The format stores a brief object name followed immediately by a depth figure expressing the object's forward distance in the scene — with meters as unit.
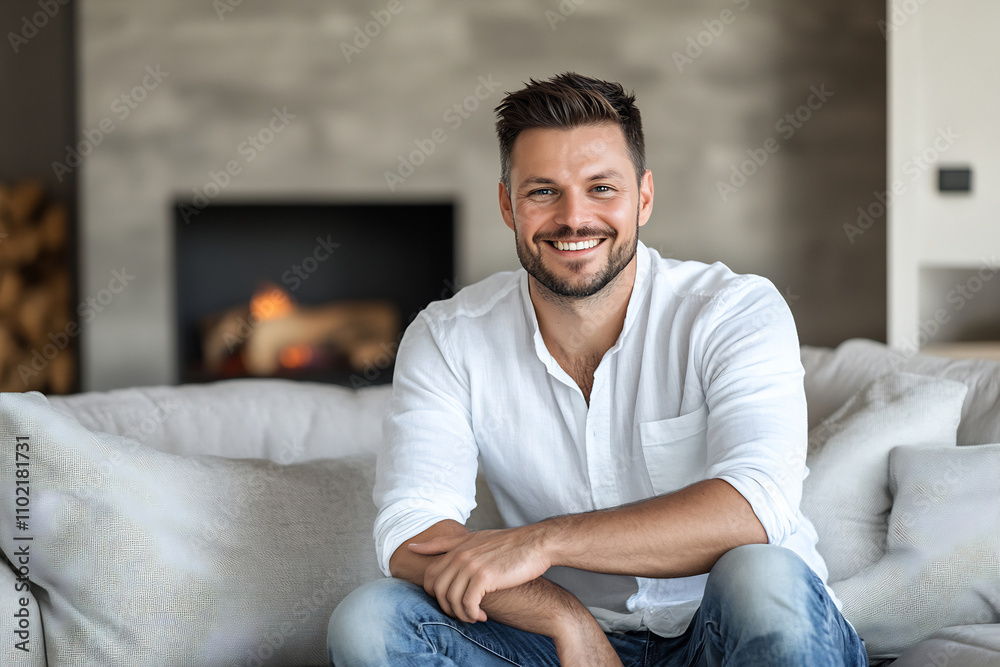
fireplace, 4.08
